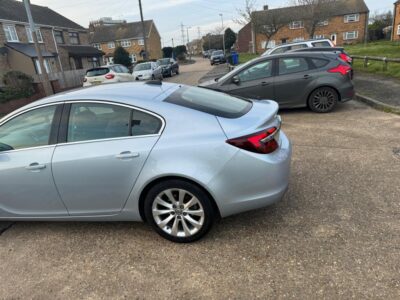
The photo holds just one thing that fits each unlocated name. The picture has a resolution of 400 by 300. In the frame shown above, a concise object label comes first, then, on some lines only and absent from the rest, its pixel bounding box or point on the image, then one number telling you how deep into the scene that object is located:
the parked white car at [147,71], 20.18
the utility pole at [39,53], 12.19
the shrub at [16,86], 14.57
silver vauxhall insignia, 2.93
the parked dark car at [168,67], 26.36
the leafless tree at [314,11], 28.78
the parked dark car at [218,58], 38.78
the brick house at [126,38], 59.44
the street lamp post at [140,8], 30.98
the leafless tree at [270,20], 36.62
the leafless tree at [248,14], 36.17
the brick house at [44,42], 27.02
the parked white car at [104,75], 16.55
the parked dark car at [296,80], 7.58
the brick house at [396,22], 43.97
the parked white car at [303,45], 13.59
